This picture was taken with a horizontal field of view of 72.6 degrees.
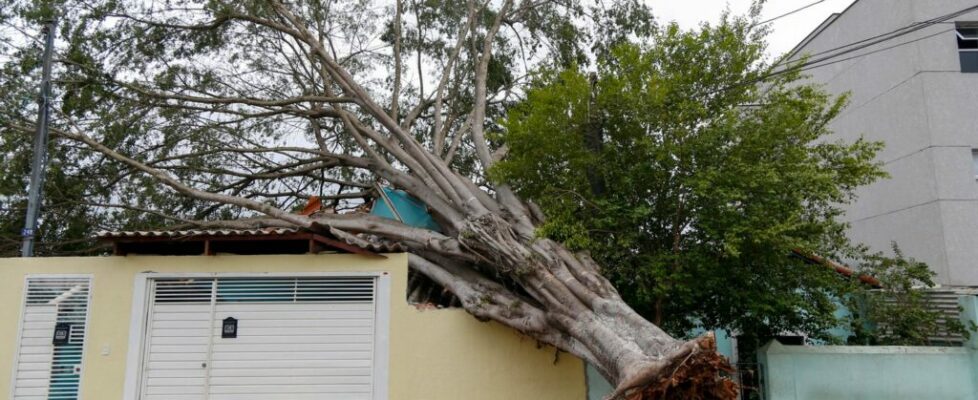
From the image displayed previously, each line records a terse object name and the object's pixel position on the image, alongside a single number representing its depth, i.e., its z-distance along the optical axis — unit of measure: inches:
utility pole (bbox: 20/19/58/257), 372.8
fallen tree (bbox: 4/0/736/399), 327.6
